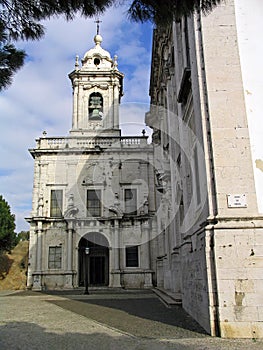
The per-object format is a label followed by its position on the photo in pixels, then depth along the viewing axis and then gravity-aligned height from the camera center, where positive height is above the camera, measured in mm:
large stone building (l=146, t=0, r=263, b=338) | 6777 +1442
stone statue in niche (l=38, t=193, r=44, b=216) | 26547 +4519
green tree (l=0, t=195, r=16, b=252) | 31241 +3481
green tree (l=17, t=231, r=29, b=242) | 54484 +5342
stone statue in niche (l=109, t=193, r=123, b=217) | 26422 +4192
